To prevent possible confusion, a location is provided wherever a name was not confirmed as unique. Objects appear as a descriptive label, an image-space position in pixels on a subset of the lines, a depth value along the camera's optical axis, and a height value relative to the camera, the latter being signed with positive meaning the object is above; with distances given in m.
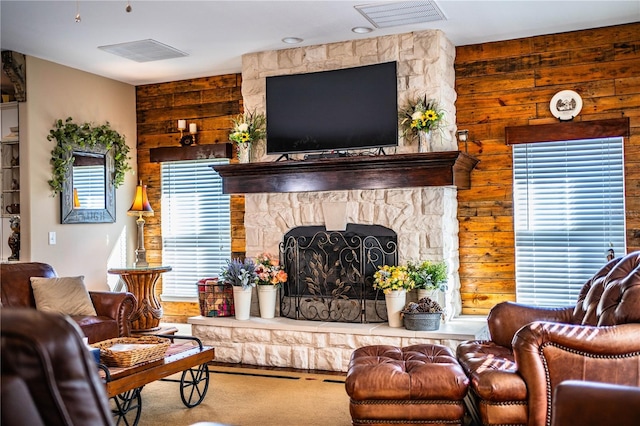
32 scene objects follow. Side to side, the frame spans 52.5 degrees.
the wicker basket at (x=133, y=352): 3.50 -0.73
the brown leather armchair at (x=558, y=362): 2.95 -0.68
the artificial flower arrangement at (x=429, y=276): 5.17 -0.48
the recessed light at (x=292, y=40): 5.57 +1.55
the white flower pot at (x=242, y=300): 5.64 -0.71
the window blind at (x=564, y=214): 5.36 +0.00
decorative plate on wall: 5.43 +0.92
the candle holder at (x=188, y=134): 6.93 +0.93
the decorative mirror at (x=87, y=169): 6.20 +0.53
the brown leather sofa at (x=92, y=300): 4.87 -0.62
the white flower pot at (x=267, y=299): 5.66 -0.71
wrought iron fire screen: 5.56 -0.47
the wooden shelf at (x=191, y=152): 6.81 +0.72
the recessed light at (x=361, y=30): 5.30 +1.55
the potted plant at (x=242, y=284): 5.63 -0.56
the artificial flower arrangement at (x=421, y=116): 5.26 +0.82
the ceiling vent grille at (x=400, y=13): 4.71 +1.54
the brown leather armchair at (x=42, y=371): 0.99 -0.23
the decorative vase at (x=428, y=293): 5.17 -0.62
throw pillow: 4.95 -0.58
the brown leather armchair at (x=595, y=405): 2.04 -0.61
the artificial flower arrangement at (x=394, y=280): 5.17 -0.51
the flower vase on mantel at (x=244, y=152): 5.98 +0.62
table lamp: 6.54 +0.09
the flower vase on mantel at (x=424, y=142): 5.29 +0.61
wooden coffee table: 3.35 -0.86
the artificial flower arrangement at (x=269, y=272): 5.61 -0.47
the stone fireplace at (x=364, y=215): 5.31 +0.02
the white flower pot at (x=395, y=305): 5.17 -0.71
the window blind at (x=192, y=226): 6.96 -0.07
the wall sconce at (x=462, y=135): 5.52 +0.69
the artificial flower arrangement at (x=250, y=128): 5.95 +0.83
